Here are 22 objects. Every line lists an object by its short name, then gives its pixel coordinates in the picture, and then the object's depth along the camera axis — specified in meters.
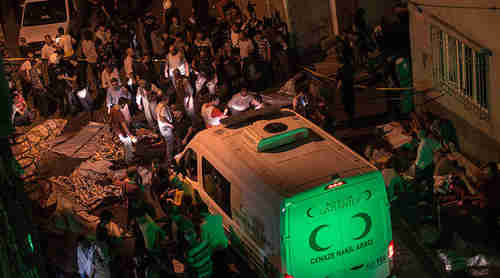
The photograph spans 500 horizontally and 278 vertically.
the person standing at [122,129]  14.34
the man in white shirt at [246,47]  18.80
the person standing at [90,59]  20.12
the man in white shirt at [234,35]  19.71
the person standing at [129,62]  18.58
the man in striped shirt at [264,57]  18.84
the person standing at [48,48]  20.05
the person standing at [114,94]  16.19
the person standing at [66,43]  20.64
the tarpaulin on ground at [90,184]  13.76
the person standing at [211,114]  13.90
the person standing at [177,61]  17.92
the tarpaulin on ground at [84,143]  16.15
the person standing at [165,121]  14.13
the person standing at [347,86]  15.02
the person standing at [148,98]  15.47
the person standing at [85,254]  9.22
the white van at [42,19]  21.55
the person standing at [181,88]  16.33
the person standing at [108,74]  17.75
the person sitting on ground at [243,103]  14.20
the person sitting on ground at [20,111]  18.22
